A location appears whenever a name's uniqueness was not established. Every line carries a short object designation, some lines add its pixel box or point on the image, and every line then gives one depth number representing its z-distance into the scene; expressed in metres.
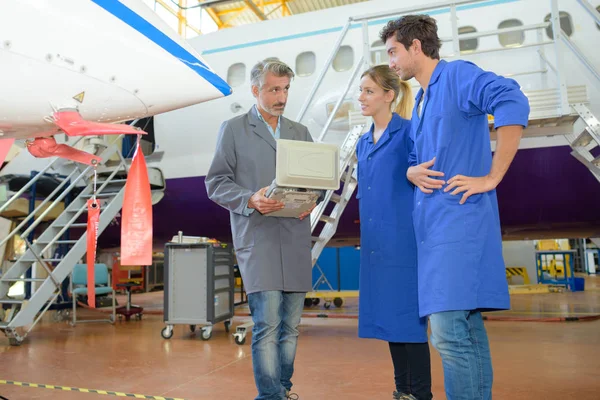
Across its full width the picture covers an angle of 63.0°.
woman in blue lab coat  2.23
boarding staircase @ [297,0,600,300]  3.94
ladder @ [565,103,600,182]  3.87
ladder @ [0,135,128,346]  5.29
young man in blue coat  1.64
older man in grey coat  2.17
